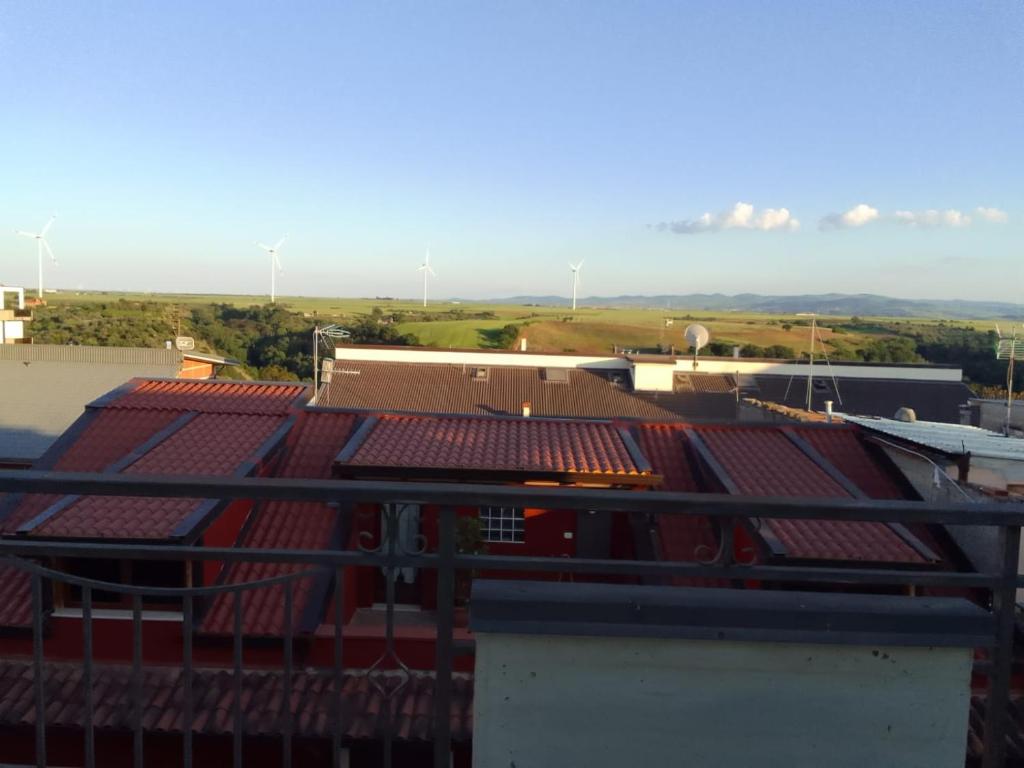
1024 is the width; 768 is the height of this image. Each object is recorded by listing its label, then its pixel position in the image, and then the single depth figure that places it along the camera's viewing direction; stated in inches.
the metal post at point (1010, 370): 572.8
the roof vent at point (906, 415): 563.2
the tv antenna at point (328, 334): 984.0
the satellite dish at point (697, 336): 1143.0
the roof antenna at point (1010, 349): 609.2
